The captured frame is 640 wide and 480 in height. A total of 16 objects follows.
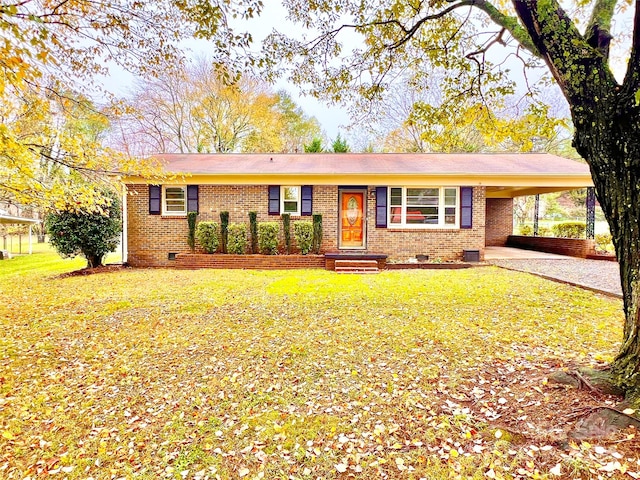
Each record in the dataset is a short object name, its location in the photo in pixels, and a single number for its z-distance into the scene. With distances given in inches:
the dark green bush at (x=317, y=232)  438.9
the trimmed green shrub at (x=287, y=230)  441.7
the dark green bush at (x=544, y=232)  653.9
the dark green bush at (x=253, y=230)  441.7
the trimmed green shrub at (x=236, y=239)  434.3
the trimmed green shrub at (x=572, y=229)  535.1
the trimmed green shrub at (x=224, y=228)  440.8
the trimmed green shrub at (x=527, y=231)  661.7
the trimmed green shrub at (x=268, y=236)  430.3
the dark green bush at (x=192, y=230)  438.3
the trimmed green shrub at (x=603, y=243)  492.0
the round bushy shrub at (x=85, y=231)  388.2
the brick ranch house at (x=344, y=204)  436.1
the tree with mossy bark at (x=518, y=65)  100.5
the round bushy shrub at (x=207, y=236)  429.4
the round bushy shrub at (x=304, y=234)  432.5
